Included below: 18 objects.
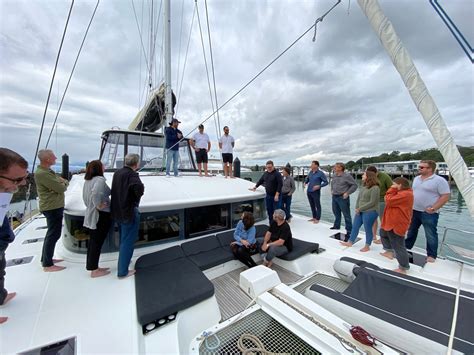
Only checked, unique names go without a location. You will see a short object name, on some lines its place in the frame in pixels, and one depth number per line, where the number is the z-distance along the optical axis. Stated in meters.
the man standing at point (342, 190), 4.23
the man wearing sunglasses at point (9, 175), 1.60
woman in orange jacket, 2.77
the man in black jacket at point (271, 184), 4.80
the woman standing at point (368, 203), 3.50
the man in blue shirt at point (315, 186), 5.07
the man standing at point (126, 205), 2.40
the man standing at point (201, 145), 5.33
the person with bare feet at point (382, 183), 3.84
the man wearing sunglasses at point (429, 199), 3.08
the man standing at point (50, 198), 2.54
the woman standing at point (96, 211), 2.47
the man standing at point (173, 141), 4.82
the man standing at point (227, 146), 5.63
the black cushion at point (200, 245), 3.29
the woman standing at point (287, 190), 5.38
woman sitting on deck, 3.29
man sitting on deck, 3.37
